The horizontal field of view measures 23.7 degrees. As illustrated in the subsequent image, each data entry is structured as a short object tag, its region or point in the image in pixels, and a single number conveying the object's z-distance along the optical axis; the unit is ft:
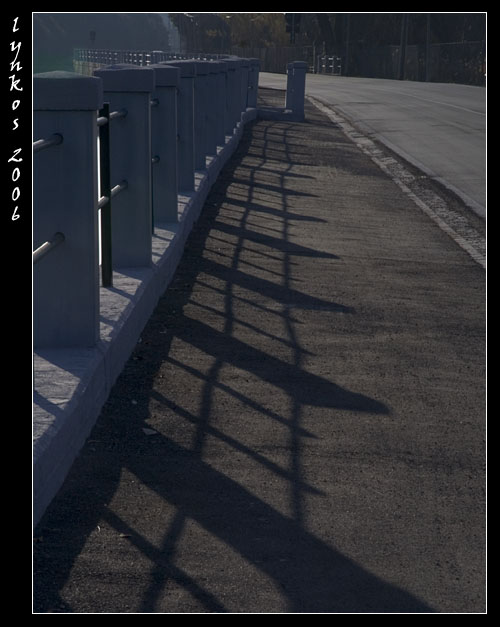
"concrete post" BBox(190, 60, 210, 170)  42.29
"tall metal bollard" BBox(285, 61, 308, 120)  99.86
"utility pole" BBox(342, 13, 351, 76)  291.58
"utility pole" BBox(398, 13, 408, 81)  251.19
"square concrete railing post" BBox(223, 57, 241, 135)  63.67
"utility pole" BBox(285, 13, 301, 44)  181.37
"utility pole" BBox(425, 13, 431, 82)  241.88
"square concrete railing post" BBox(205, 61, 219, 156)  46.32
